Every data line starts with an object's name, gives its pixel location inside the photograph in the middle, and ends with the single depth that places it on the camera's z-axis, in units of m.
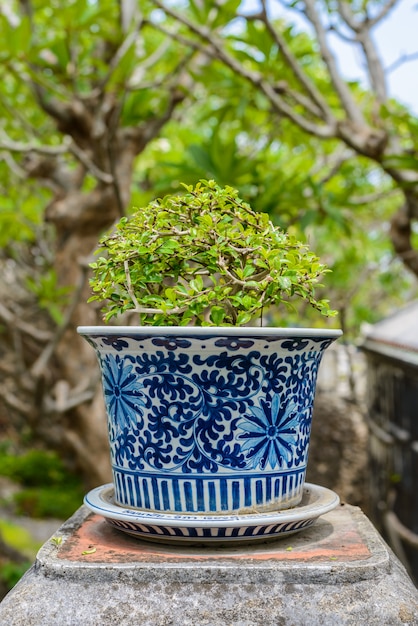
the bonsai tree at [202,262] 1.31
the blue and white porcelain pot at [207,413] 1.27
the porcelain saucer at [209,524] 1.25
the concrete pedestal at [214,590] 1.19
